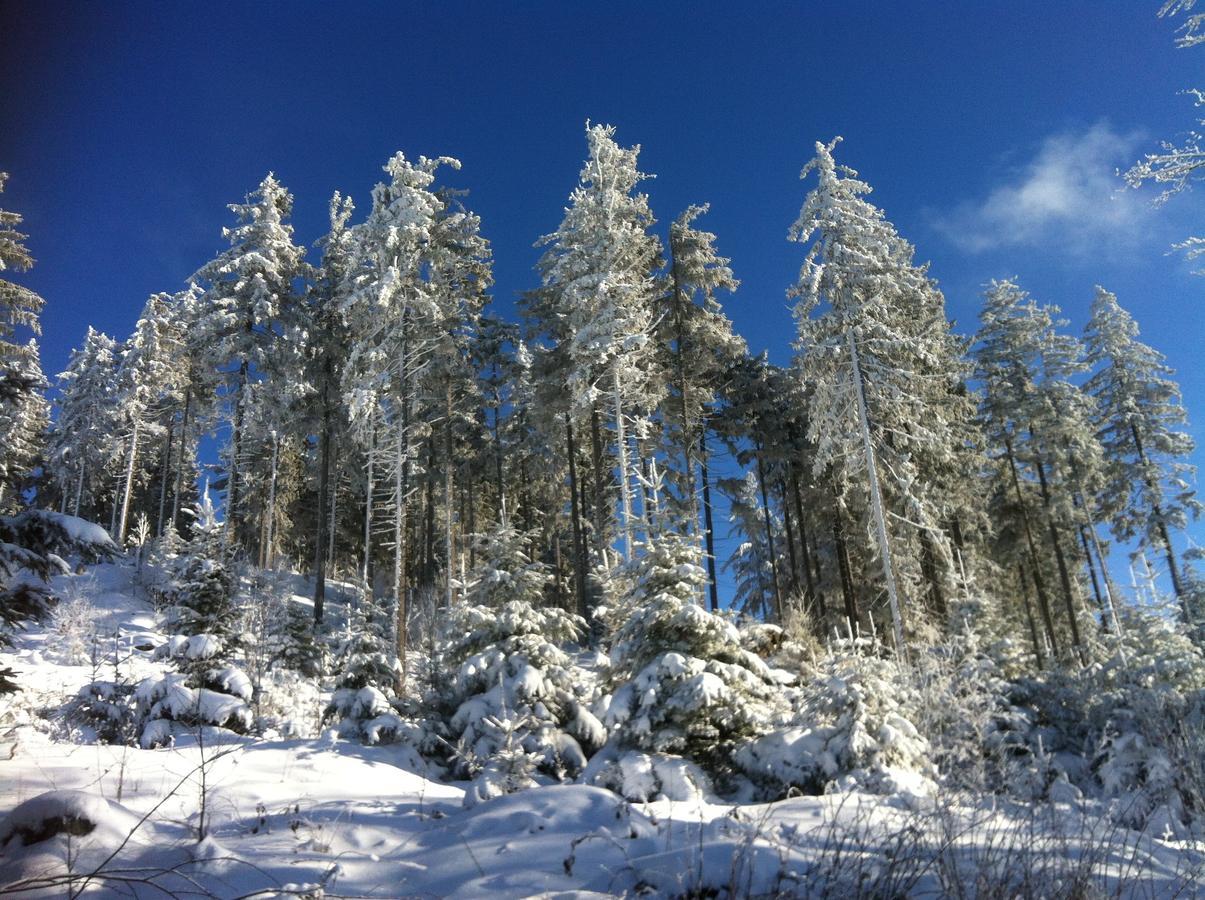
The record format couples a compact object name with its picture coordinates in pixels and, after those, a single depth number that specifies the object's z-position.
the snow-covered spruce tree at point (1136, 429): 27.86
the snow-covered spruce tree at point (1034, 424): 28.06
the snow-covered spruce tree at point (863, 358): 18.59
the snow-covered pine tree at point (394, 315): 21.70
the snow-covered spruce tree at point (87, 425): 40.34
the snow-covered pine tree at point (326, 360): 25.62
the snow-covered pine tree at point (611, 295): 21.45
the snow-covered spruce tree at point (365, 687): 11.69
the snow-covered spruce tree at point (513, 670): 11.09
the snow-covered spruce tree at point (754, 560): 29.48
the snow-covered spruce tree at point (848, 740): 8.15
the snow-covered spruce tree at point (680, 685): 9.34
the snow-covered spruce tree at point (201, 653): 10.91
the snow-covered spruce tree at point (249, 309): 24.31
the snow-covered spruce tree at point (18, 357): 7.21
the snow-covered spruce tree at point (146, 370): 36.88
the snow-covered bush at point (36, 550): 6.86
